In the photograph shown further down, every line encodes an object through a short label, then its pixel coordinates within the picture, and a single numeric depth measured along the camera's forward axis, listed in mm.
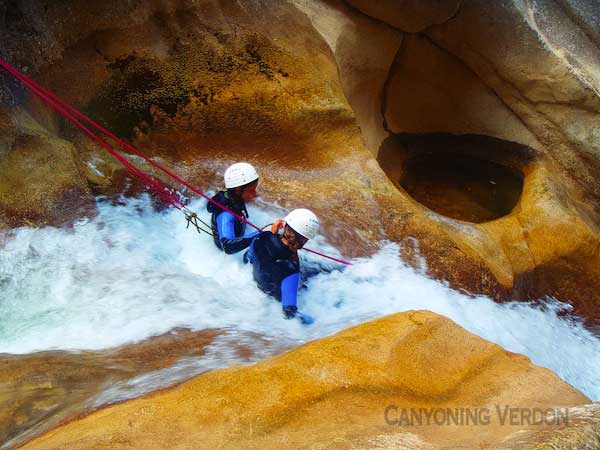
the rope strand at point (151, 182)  4297
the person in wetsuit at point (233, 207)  4309
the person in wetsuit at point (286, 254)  3910
